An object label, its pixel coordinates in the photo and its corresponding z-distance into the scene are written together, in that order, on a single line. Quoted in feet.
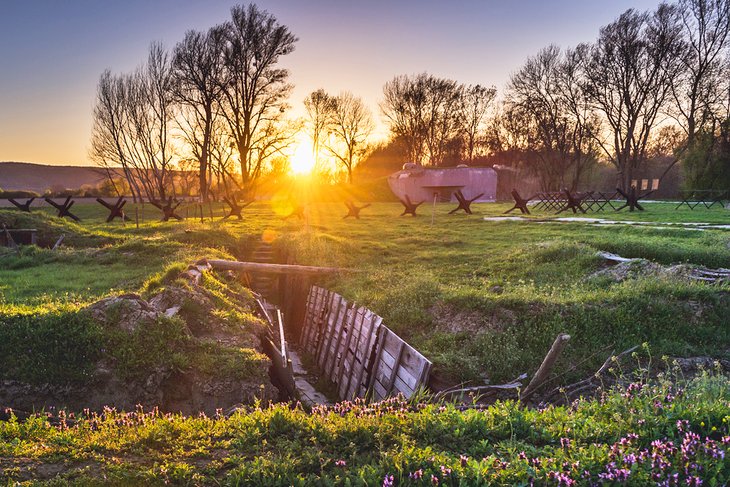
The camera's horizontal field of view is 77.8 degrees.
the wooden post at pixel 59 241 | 53.67
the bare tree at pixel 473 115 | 203.82
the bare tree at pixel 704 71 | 121.08
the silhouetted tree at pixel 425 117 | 198.29
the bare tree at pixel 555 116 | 154.30
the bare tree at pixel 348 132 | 203.00
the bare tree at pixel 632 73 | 128.16
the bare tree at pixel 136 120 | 129.80
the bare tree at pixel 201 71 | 124.57
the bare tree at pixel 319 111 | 196.85
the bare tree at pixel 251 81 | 126.52
